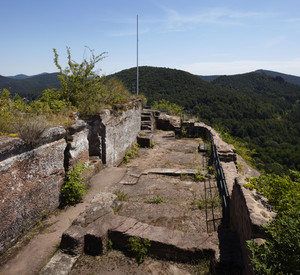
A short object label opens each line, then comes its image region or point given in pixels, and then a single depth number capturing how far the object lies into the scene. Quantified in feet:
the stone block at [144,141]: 28.19
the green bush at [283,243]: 5.77
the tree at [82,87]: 17.49
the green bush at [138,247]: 9.70
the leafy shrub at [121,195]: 14.55
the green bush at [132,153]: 23.36
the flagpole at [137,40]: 38.59
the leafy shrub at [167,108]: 46.95
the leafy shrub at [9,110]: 10.95
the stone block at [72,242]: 9.64
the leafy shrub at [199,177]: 17.92
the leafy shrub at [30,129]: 10.41
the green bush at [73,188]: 13.37
